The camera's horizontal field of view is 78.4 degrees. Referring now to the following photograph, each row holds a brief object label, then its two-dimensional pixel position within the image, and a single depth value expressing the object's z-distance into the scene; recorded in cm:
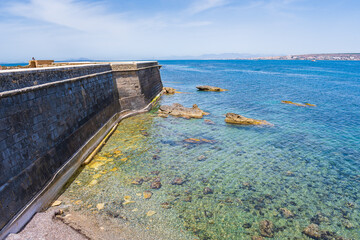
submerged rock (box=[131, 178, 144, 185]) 912
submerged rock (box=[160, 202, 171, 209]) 774
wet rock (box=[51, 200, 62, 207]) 757
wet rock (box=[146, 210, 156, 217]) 735
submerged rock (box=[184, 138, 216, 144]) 1382
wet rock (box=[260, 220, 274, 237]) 675
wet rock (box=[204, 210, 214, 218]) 738
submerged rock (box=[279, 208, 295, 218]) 756
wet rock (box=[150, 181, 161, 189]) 888
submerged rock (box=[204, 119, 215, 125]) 1799
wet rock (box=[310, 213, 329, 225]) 731
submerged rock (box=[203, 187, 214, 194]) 867
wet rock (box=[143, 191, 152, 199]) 825
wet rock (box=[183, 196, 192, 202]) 815
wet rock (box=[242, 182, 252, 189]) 910
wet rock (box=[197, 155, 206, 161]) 1141
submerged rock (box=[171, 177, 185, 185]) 920
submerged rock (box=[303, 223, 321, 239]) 671
